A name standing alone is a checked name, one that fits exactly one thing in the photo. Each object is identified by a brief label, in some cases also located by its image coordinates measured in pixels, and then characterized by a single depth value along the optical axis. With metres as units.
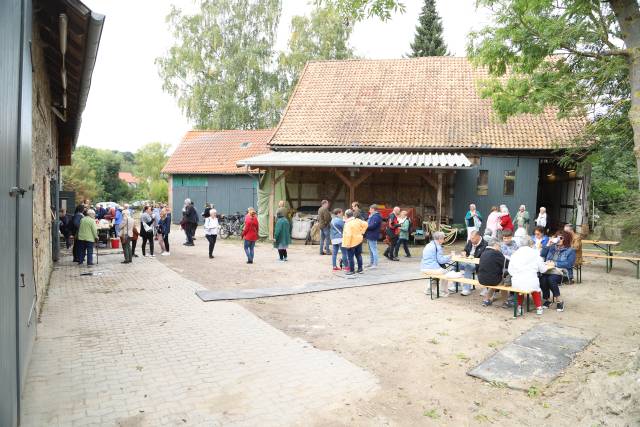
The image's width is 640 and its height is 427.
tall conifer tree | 34.16
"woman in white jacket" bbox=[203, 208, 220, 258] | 12.97
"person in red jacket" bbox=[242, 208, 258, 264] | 11.69
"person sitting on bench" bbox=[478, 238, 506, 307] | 7.42
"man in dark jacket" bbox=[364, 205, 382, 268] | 10.95
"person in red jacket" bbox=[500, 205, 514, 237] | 13.27
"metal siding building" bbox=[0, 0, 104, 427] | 3.07
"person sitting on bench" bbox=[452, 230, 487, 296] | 8.59
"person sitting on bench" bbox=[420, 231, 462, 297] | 8.66
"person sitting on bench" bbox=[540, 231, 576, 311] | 7.55
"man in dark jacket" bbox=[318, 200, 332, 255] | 13.14
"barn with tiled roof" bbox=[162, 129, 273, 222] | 25.19
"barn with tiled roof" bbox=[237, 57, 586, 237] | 16.47
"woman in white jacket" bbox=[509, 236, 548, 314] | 7.12
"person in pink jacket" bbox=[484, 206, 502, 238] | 13.41
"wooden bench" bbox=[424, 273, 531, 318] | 7.09
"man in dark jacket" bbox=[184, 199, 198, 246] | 15.46
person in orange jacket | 10.24
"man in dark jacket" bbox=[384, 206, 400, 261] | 12.71
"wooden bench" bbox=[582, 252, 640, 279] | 10.20
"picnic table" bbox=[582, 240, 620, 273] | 10.77
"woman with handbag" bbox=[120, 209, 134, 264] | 11.61
